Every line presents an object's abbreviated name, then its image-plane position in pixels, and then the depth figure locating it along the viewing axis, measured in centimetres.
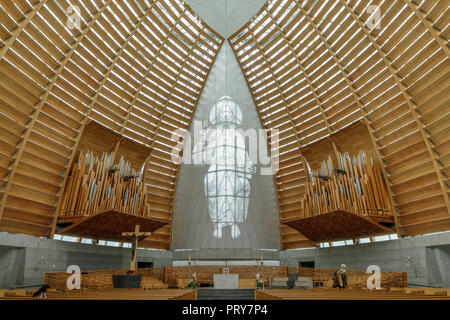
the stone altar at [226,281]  1688
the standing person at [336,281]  1224
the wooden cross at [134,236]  1229
